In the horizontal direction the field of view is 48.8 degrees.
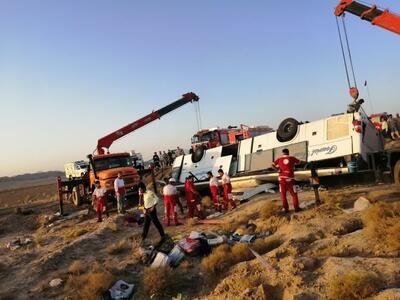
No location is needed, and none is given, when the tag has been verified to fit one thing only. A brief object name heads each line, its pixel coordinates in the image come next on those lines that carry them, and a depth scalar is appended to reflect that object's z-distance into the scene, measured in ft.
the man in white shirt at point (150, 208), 40.65
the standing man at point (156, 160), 122.93
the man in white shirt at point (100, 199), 60.85
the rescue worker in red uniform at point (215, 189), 55.73
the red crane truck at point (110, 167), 72.59
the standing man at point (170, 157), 124.96
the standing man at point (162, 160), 123.57
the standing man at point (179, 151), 123.24
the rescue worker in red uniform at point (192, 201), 52.41
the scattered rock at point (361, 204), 35.83
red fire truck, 104.78
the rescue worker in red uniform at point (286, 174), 41.27
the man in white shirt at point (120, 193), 62.59
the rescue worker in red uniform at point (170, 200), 49.93
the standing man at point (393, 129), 81.20
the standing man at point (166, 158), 126.82
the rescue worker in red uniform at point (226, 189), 54.24
